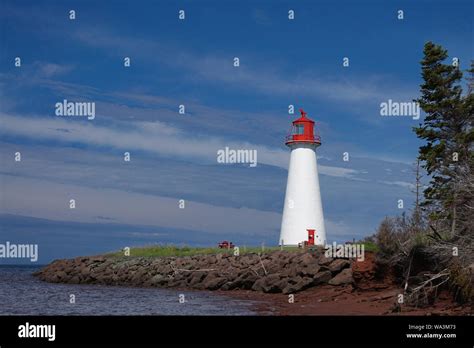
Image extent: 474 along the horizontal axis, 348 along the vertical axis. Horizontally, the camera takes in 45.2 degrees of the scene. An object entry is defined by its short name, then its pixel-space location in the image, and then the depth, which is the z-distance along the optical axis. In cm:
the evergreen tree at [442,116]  2973
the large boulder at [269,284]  2816
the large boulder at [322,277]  2664
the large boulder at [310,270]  2708
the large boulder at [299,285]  2673
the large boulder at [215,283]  3216
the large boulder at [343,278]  2564
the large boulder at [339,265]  2652
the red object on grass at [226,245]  4300
